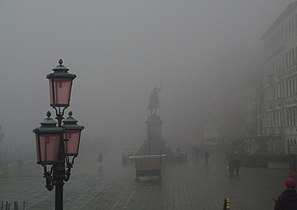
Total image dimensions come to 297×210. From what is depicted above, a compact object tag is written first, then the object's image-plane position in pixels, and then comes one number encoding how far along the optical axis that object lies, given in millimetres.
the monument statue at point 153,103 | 66188
